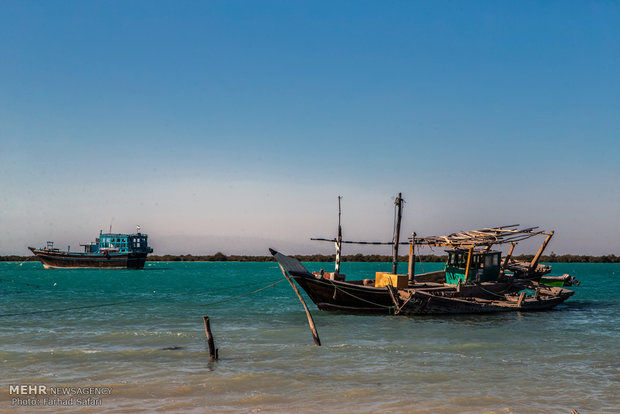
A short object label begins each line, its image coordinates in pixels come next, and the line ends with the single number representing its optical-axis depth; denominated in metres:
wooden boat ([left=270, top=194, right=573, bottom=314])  25.02
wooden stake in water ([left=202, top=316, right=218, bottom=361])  15.55
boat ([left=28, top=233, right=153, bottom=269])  102.88
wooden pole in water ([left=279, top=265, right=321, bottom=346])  17.76
